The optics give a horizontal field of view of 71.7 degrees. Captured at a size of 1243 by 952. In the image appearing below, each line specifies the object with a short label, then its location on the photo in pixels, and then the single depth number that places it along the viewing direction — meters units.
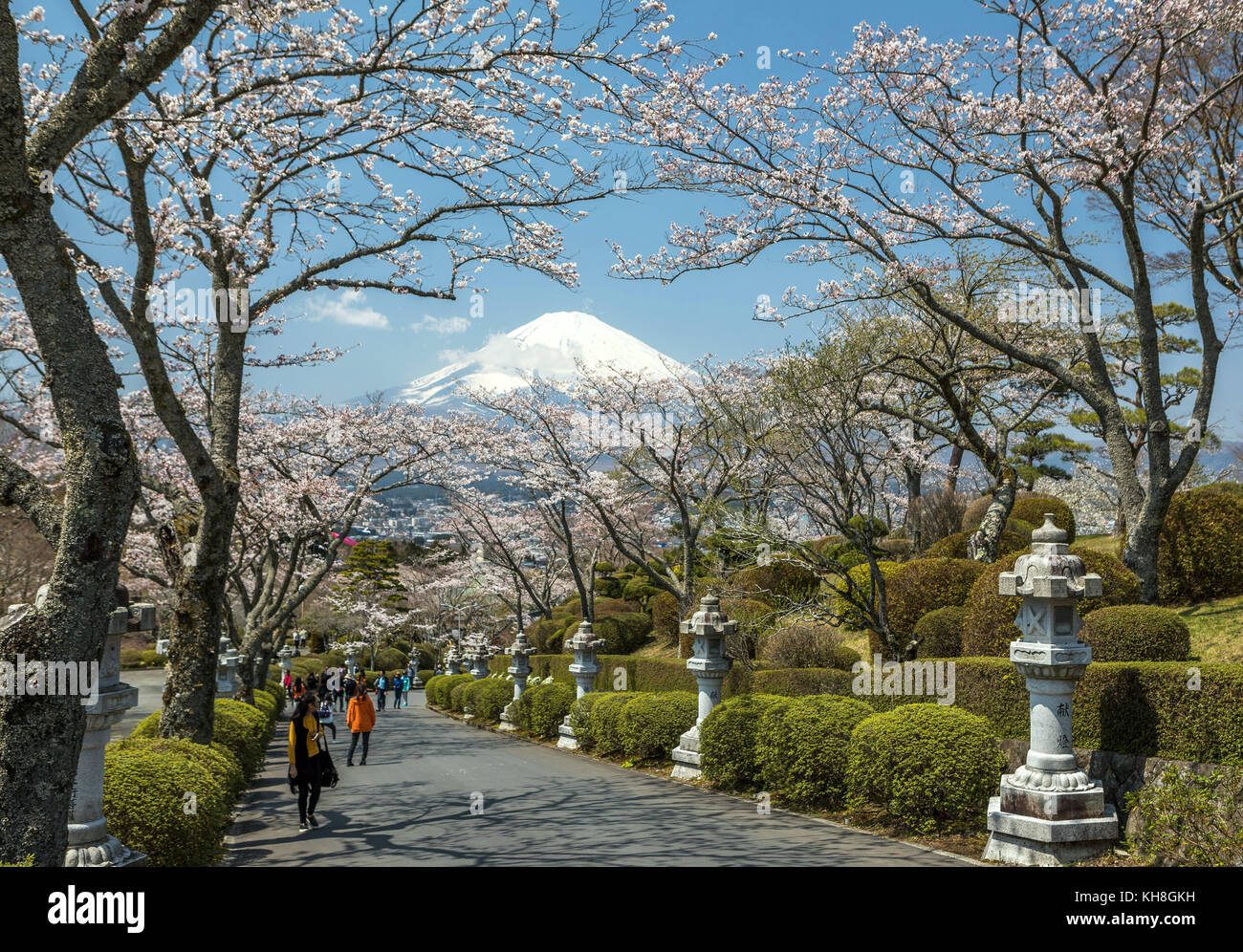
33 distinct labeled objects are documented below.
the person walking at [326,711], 21.16
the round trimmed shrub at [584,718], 19.33
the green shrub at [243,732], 13.70
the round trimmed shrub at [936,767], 9.35
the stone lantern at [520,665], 26.83
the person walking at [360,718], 18.27
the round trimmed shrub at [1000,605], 12.70
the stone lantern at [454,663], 48.25
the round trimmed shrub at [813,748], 11.22
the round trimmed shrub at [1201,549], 15.23
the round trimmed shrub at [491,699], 27.69
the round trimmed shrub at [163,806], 7.60
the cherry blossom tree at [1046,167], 13.78
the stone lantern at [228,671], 19.17
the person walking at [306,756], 11.03
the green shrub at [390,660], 57.44
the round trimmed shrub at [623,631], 30.95
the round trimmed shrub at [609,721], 17.50
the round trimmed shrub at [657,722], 15.84
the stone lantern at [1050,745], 7.96
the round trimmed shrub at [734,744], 12.83
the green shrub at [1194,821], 6.59
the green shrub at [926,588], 16.97
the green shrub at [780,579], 25.50
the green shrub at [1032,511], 22.52
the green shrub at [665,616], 30.44
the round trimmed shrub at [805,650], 17.89
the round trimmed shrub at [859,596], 16.26
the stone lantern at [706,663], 14.51
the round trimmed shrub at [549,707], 21.94
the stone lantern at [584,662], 20.83
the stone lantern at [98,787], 6.78
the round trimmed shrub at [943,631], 15.23
